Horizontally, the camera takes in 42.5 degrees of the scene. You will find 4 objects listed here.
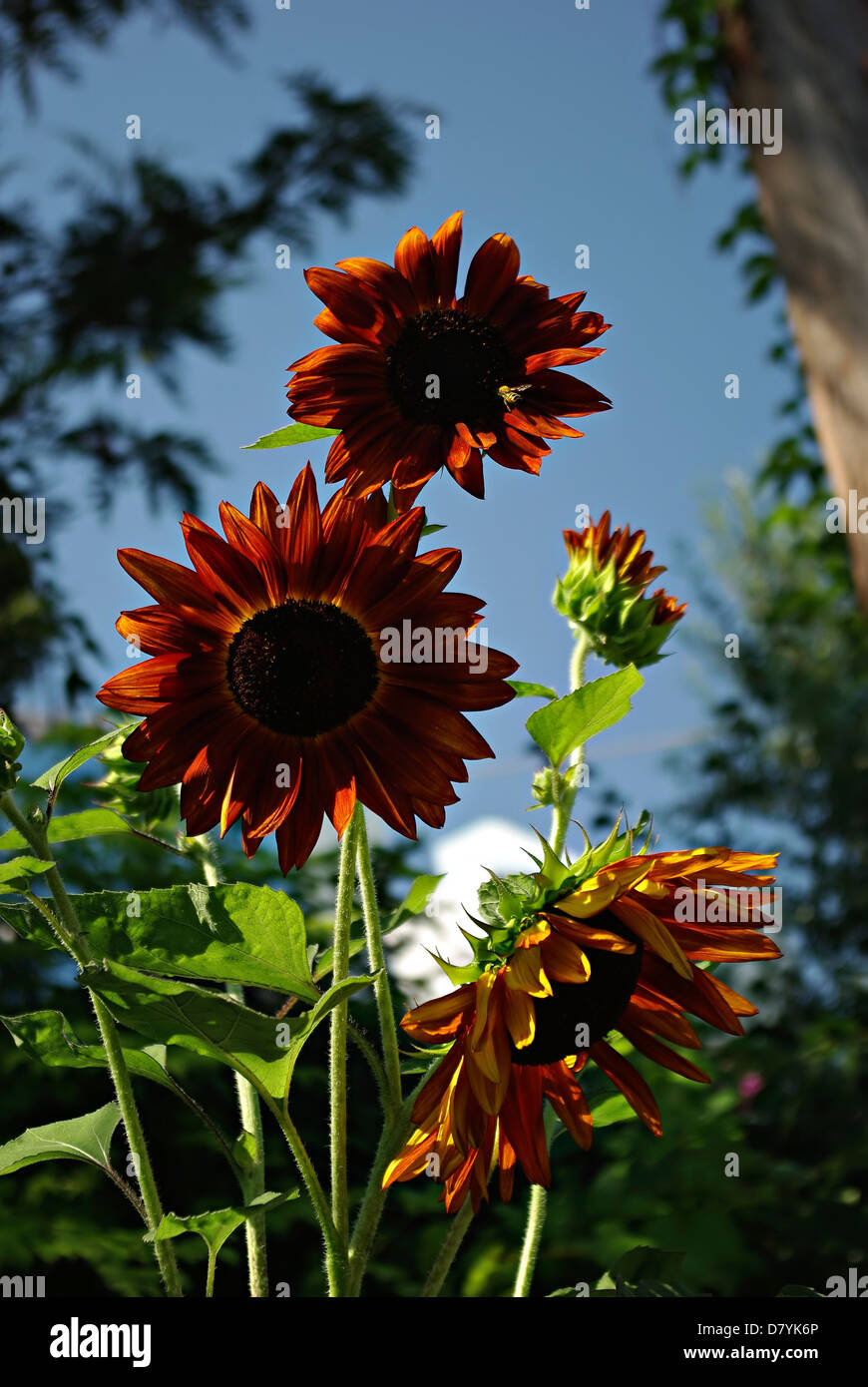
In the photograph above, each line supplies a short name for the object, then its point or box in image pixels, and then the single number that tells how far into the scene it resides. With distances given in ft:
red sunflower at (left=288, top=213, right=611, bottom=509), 1.55
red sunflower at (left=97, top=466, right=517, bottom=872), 1.39
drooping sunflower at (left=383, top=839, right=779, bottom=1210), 1.36
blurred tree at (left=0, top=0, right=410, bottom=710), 8.95
